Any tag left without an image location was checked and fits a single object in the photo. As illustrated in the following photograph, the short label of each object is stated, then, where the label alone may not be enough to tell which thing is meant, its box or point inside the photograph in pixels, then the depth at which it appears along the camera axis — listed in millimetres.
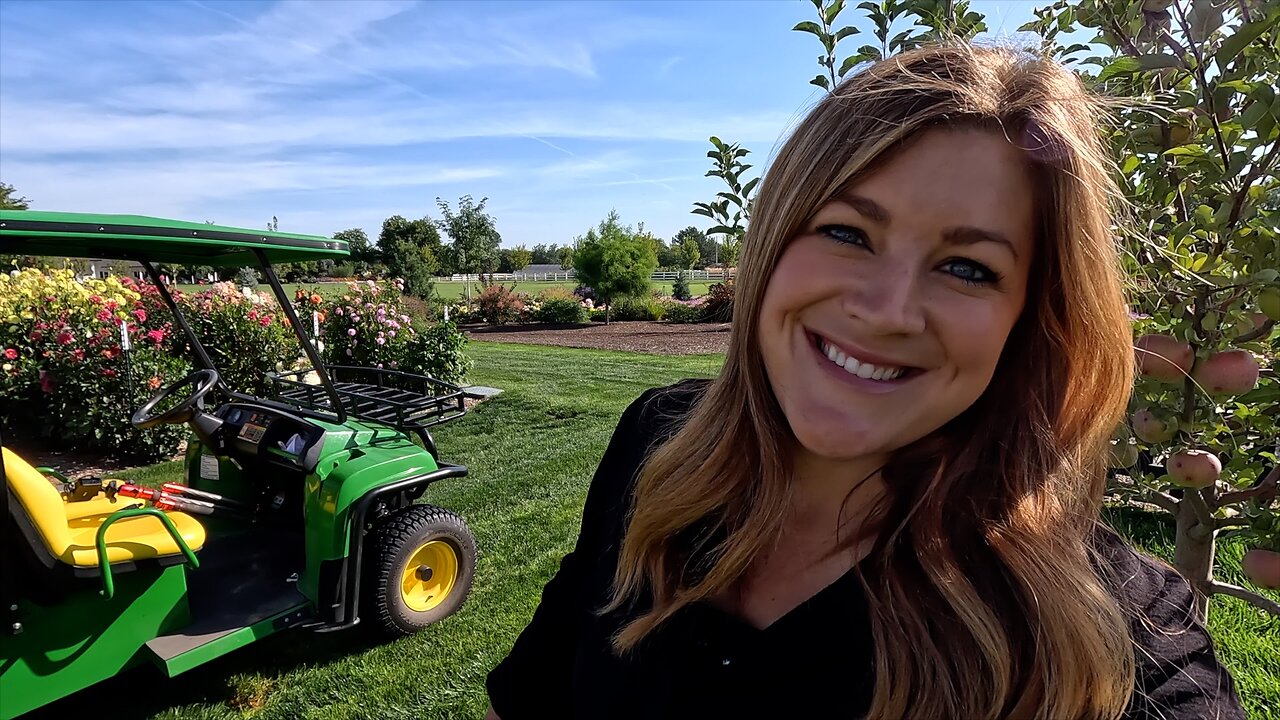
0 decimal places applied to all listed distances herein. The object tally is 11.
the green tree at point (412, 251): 25459
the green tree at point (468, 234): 29844
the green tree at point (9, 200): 31609
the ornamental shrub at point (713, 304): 18445
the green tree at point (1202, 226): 1047
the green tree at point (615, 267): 22031
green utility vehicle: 2396
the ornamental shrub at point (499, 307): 21984
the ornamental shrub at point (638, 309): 21688
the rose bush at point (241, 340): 7309
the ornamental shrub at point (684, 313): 20719
